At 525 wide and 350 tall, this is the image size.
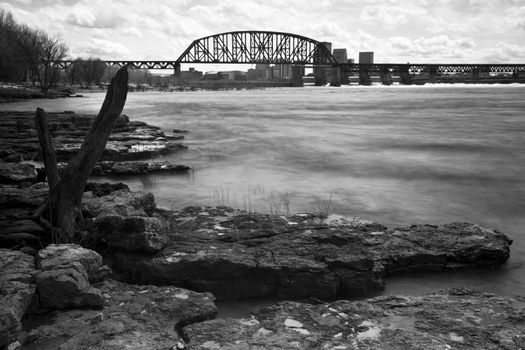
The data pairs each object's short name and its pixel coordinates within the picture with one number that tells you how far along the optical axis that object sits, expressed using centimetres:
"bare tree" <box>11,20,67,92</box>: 7512
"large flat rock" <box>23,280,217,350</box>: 379
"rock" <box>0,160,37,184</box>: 1015
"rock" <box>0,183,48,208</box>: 702
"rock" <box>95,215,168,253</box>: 564
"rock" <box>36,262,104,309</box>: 420
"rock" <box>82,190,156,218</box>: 677
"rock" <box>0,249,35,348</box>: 360
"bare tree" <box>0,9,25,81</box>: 6231
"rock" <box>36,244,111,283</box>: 455
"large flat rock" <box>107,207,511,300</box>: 544
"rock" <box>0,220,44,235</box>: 580
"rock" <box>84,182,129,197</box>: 875
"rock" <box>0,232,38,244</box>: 560
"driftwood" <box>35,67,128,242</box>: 627
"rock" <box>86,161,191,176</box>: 1319
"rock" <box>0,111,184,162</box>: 1581
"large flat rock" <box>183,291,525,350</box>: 382
